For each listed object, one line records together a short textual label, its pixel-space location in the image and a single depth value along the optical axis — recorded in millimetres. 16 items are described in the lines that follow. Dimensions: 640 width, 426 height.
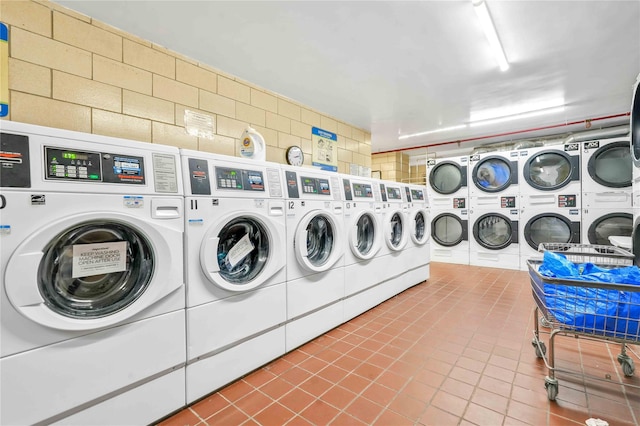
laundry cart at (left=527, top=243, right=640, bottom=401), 1340
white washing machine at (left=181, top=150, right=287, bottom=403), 1524
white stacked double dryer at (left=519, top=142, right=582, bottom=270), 4273
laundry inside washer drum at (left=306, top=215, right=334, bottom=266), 2412
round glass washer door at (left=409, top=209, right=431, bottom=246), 3811
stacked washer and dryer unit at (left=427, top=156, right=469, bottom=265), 5172
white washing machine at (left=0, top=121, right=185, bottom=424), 1019
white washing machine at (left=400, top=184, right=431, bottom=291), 3596
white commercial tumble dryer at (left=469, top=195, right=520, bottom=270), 4715
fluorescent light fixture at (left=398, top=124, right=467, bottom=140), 5004
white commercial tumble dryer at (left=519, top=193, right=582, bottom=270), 4281
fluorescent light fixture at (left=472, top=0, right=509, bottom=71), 1887
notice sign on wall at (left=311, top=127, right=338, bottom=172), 3689
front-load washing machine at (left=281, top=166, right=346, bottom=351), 2057
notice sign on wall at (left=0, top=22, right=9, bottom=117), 1633
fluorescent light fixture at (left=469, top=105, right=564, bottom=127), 4139
